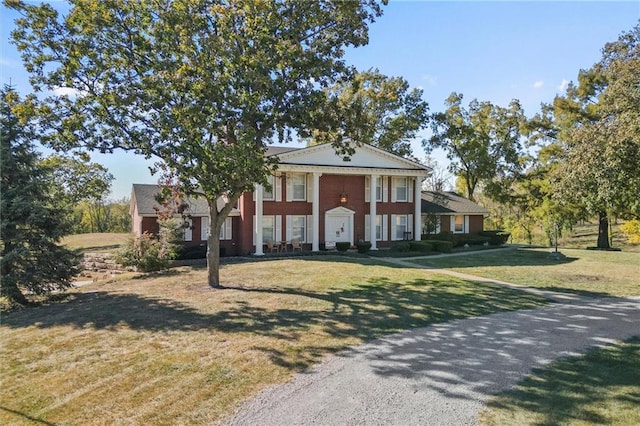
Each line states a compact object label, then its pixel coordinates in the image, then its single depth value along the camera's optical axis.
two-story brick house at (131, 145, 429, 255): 26.00
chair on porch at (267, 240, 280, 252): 26.30
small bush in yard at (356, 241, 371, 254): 26.94
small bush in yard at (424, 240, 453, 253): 28.48
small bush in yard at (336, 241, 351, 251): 27.06
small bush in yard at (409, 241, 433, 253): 27.42
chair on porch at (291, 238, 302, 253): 27.05
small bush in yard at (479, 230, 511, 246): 33.31
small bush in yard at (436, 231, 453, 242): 31.32
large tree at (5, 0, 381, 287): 11.85
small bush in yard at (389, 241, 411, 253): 27.34
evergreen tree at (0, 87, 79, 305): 13.45
